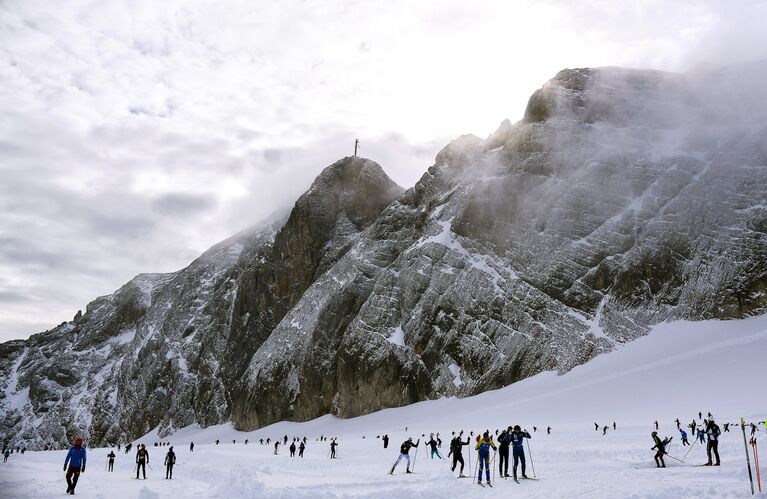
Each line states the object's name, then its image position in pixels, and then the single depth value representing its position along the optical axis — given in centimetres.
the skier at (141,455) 3025
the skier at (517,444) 2183
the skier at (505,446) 2241
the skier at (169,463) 2966
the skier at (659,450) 2444
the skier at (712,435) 2331
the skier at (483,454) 2082
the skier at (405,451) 2620
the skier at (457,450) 2505
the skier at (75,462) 1872
